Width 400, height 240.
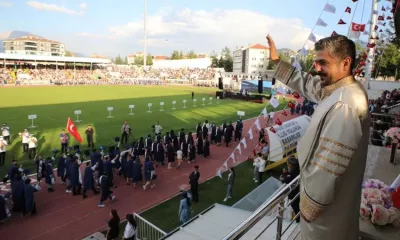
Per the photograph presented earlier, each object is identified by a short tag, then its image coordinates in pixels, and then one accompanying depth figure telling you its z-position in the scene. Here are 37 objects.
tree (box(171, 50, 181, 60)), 121.88
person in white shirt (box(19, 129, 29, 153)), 14.05
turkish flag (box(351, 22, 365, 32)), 9.74
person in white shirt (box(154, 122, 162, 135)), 17.23
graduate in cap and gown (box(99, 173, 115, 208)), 9.40
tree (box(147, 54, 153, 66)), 116.81
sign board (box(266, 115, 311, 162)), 12.20
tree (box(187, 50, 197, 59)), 128.38
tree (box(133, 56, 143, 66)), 130.52
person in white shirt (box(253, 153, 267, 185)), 11.41
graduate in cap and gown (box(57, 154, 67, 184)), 11.09
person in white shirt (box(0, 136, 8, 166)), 12.59
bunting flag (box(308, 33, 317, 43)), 8.31
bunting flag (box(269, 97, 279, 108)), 9.11
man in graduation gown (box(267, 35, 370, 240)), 1.55
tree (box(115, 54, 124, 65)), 138.62
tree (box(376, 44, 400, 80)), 23.13
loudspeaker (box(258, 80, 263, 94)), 37.12
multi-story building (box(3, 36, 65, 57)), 121.50
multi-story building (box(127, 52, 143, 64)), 165.94
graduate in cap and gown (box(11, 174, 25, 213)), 8.82
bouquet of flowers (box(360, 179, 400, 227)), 2.66
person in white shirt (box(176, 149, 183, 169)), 13.40
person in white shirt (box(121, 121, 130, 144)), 16.88
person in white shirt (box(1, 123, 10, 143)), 15.14
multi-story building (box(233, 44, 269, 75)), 82.75
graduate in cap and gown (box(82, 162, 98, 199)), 10.19
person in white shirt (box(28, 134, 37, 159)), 13.68
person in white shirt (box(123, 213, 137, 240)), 6.67
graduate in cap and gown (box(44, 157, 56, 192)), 10.44
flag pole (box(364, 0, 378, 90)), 13.00
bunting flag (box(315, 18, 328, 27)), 8.06
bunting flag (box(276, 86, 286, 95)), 9.06
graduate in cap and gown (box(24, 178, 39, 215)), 8.71
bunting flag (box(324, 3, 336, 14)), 7.91
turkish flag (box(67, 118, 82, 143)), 14.36
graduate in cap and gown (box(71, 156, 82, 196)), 10.11
